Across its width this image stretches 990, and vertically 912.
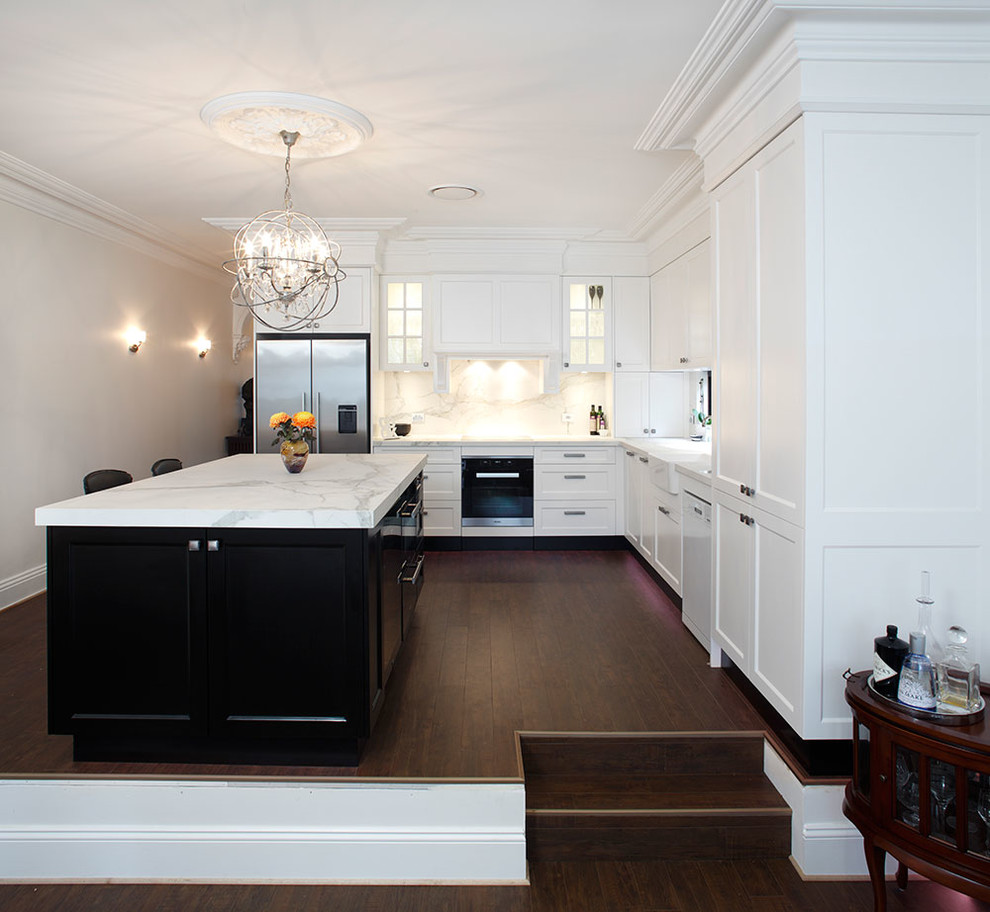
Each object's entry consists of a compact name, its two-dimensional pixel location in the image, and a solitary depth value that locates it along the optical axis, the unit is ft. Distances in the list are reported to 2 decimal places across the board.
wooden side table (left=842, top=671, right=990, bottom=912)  5.83
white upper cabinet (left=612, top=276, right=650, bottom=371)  19.24
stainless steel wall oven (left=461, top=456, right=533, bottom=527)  18.69
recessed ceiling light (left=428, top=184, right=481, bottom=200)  14.34
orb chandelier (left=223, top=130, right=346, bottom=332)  11.11
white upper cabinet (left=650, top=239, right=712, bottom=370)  14.35
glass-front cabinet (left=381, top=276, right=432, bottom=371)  19.04
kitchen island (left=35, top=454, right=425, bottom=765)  7.64
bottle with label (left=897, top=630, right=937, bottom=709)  6.27
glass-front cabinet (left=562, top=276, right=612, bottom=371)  19.24
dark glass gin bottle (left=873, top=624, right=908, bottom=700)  6.56
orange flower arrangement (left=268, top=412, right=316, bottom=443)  10.04
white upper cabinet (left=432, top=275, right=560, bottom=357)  18.83
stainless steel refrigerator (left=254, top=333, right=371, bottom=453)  18.01
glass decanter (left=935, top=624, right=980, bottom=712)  6.24
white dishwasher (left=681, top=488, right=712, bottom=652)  11.10
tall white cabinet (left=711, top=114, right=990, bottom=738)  7.32
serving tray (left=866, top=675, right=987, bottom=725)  6.08
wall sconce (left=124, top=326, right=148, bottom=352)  17.58
